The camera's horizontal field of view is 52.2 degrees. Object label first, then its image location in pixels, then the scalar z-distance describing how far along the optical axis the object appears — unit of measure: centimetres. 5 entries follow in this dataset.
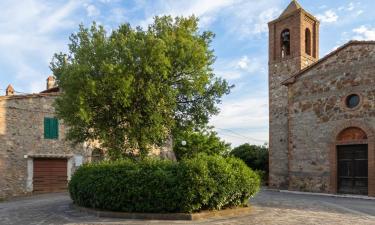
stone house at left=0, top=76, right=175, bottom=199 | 1912
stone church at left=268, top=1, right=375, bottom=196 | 1775
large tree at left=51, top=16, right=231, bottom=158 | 1225
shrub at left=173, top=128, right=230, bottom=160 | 3081
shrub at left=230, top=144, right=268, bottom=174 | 2836
